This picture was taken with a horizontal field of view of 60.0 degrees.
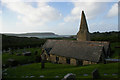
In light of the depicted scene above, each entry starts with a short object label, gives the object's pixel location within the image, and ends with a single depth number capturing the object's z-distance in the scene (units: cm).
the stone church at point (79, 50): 2684
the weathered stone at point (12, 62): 3334
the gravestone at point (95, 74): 1395
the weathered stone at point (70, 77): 1185
